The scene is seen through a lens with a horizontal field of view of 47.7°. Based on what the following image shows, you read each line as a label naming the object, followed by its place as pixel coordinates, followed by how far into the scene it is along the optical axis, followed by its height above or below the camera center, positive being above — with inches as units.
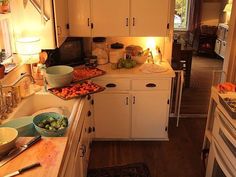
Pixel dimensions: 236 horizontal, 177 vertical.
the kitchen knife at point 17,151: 50.9 -26.5
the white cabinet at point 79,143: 61.2 -35.5
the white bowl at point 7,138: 51.5 -24.4
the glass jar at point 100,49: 118.7 -15.3
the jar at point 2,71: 71.5 -14.8
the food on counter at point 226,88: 89.1 -23.7
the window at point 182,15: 287.5 -0.7
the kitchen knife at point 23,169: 47.3 -27.1
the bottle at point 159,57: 121.9 -18.8
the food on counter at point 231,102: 75.2 -24.8
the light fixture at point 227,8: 235.1 +5.6
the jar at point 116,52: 119.0 -16.4
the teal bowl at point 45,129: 59.7 -25.1
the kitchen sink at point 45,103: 83.7 -28.2
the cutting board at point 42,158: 48.0 -26.8
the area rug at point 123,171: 101.1 -58.5
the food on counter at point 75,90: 83.8 -23.9
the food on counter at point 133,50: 120.6 -15.8
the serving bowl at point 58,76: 88.6 -20.3
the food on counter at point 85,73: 100.6 -22.5
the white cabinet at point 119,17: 108.4 -1.2
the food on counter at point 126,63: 115.3 -20.5
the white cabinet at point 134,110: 110.9 -39.8
